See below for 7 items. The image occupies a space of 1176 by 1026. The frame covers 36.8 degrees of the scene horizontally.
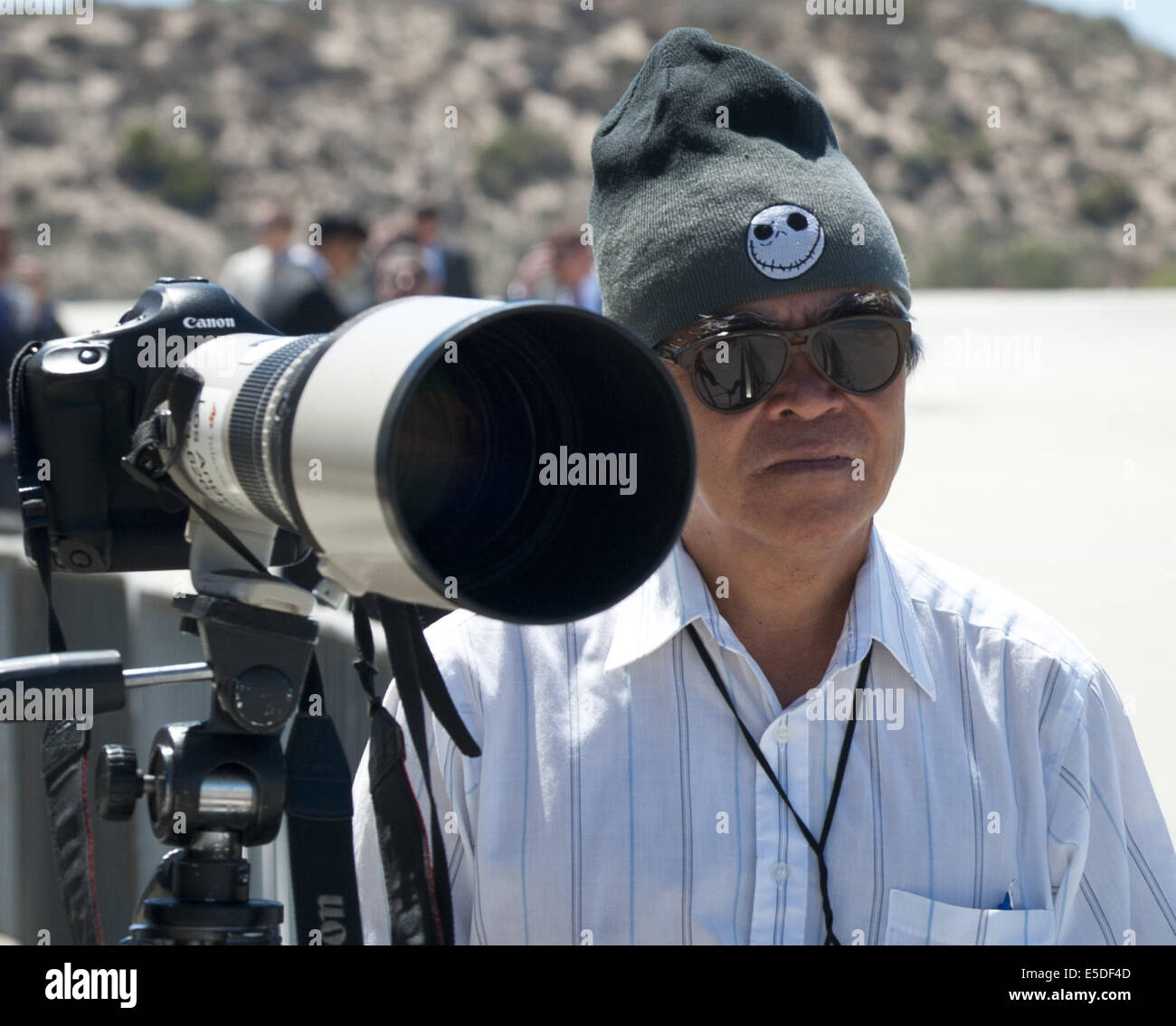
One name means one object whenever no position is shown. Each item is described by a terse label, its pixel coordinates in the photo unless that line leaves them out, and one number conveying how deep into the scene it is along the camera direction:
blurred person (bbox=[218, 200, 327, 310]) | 9.91
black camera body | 1.88
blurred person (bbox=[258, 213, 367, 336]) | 8.32
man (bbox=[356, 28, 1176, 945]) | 2.10
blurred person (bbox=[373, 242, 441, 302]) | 8.55
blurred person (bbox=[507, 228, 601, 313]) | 9.66
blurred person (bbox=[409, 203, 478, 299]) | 11.16
